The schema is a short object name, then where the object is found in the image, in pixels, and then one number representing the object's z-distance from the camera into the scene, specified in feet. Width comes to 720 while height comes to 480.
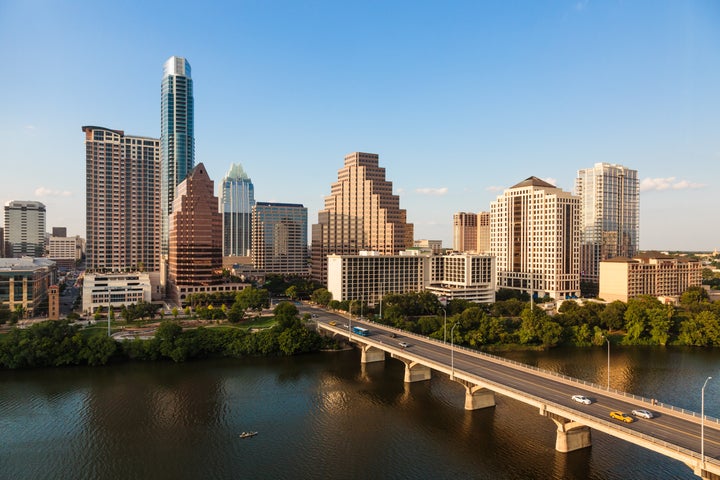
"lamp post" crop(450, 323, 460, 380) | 205.36
